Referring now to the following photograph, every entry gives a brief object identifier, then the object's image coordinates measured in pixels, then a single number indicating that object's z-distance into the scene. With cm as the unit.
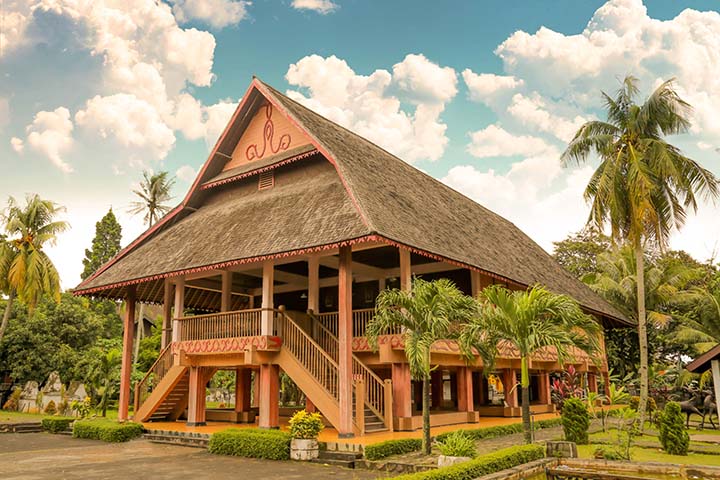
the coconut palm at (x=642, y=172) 1989
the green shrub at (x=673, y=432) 1384
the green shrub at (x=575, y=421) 1523
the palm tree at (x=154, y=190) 3997
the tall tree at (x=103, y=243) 5350
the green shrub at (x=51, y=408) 3133
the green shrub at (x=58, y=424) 2117
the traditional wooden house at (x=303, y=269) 1541
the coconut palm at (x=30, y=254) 3172
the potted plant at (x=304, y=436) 1348
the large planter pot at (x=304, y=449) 1345
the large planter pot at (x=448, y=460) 1079
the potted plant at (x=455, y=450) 1099
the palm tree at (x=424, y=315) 1260
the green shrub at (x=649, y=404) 2498
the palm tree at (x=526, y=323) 1221
